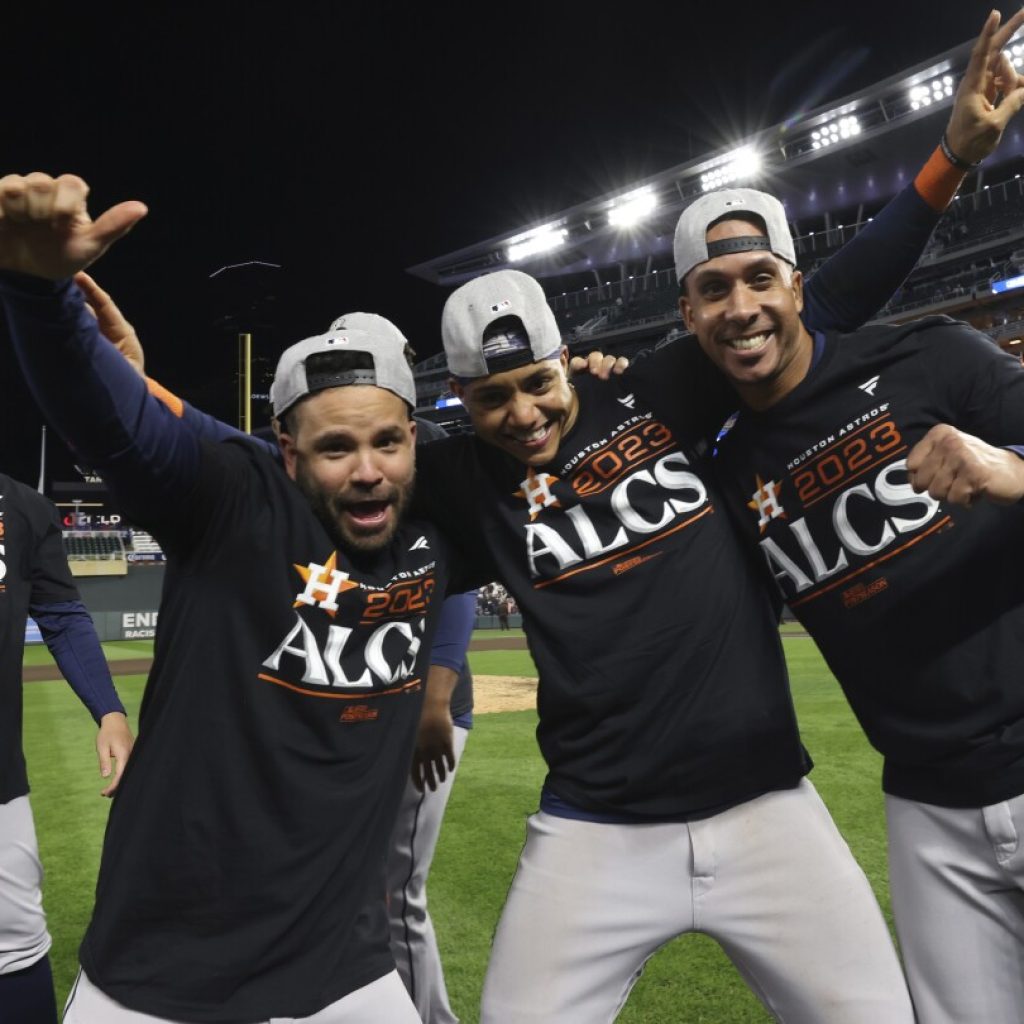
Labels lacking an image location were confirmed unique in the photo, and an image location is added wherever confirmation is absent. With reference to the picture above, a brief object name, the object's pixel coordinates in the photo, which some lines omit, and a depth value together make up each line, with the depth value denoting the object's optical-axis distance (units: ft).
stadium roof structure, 115.65
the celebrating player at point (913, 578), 7.40
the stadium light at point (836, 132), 120.57
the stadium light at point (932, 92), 112.06
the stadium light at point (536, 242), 155.02
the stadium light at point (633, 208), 142.72
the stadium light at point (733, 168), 130.72
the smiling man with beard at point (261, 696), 6.13
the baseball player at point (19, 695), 9.79
